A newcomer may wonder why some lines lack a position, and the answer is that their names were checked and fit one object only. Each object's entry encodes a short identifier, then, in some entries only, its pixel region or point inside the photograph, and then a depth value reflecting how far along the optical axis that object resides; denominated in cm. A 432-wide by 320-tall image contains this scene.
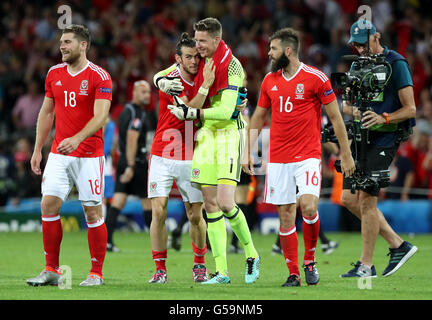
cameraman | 1981
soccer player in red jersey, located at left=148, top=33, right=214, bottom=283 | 1866
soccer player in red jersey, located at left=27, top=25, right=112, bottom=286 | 1752
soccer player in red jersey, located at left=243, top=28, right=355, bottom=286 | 1800
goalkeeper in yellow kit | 1791
